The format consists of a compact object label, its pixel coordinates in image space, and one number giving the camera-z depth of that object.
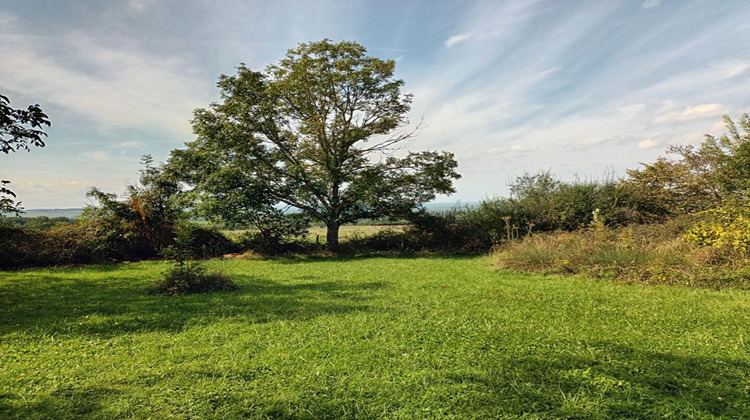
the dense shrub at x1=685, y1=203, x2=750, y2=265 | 7.63
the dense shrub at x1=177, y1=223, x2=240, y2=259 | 14.93
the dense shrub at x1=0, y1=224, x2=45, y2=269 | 11.18
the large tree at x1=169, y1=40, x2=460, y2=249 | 14.28
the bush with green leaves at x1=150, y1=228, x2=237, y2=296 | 7.36
